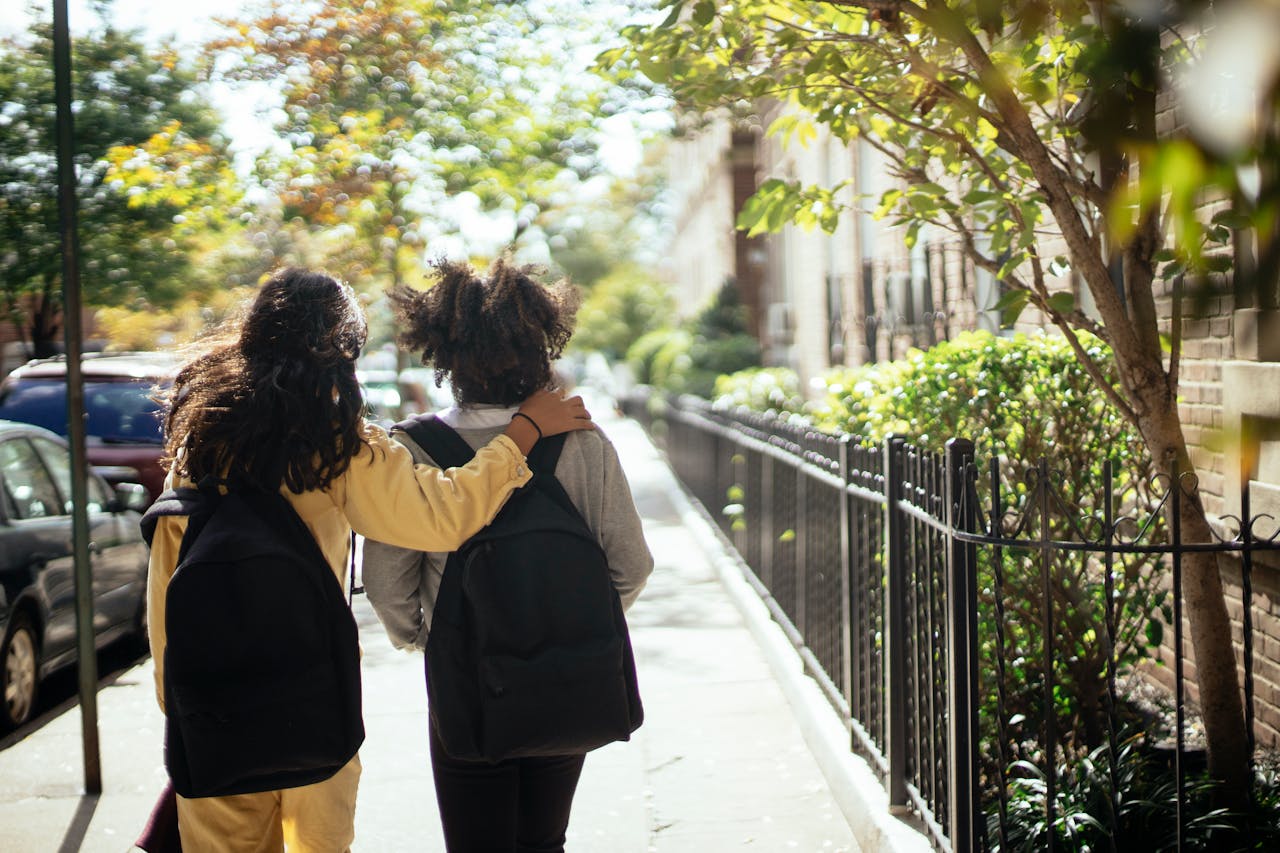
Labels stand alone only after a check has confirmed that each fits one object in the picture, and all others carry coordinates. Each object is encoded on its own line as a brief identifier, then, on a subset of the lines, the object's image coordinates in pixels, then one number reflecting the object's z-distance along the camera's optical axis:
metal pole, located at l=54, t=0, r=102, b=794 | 5.16
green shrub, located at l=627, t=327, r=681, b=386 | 30.01
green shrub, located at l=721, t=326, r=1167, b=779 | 4.93
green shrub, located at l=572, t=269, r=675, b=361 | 51.53
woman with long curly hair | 2.95
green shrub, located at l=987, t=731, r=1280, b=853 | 3.65
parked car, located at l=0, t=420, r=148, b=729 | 6.36
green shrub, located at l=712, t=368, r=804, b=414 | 13.14
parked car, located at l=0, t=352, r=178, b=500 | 9.45
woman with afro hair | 3.17
